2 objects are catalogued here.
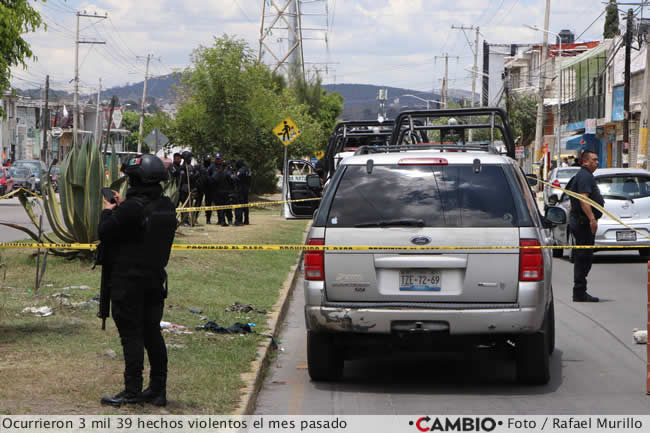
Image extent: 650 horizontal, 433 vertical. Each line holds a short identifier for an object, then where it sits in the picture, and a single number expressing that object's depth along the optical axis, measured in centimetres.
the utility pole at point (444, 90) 11044
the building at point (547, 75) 8206
